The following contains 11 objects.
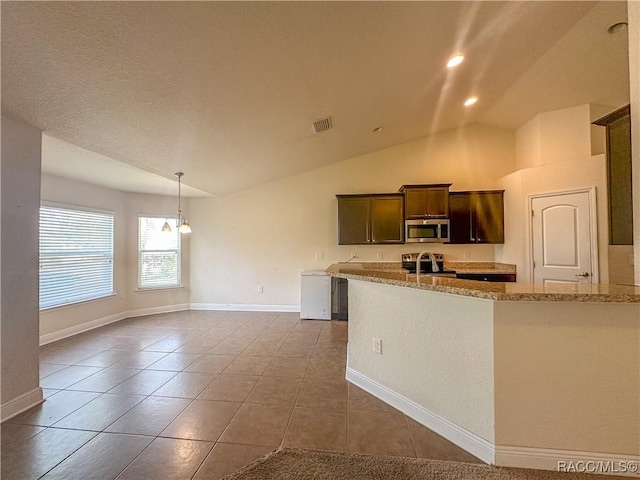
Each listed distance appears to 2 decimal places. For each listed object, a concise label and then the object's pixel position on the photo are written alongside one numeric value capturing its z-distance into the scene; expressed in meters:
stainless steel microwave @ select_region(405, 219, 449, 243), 4.57
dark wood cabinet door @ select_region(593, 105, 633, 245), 2.34
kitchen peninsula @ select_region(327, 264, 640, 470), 1.55
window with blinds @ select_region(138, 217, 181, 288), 5.23
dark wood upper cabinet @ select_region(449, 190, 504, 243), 4.68
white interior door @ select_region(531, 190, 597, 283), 3.51
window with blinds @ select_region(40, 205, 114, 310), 3.75
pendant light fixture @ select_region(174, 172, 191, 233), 3.77
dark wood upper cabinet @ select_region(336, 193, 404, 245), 4.84
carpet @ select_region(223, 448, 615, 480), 1.54
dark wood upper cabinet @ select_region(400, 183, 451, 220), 4.66
